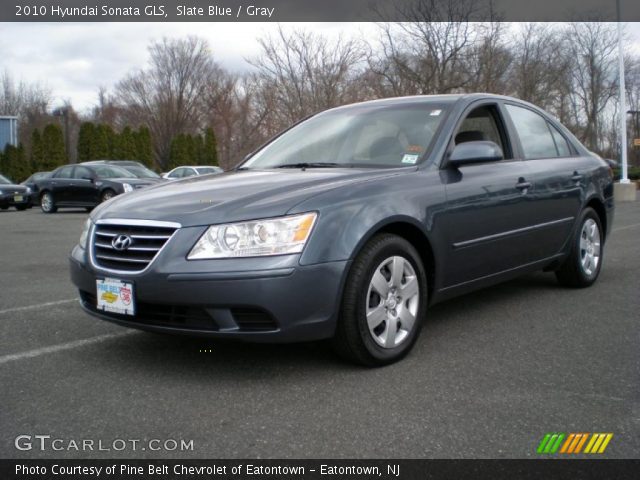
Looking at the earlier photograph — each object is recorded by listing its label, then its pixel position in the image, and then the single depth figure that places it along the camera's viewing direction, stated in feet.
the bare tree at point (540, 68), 87.20
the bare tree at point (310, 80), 87.15
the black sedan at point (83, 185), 57.41
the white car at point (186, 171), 83.92
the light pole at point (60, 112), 185.59
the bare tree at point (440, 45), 75.66
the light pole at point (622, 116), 63.82
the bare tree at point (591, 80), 110.52
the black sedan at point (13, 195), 68.59
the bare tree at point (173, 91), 167.02
